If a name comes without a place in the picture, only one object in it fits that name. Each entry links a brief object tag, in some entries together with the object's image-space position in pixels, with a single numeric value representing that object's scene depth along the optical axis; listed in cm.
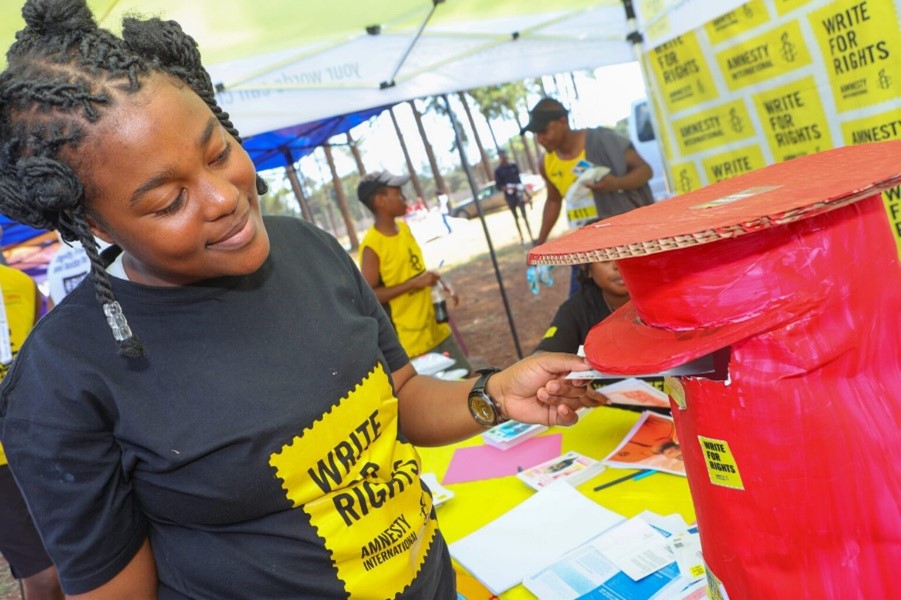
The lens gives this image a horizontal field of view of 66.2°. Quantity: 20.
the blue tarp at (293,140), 662
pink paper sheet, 193
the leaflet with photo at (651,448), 165
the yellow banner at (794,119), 195
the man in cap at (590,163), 364
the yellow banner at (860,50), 165
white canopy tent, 309
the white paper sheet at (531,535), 144
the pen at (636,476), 166
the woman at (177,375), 81
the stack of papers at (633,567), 124
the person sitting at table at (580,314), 254
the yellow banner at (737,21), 195
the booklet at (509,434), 206
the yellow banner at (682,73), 222
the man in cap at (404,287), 391
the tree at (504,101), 3081
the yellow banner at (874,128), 173
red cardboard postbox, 67
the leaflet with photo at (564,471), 174
